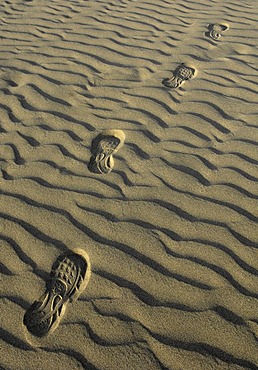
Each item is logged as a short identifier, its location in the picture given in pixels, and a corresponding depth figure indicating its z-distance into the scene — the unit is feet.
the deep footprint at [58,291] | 7.60
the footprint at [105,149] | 10.56
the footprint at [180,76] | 13.50
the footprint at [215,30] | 16.03
